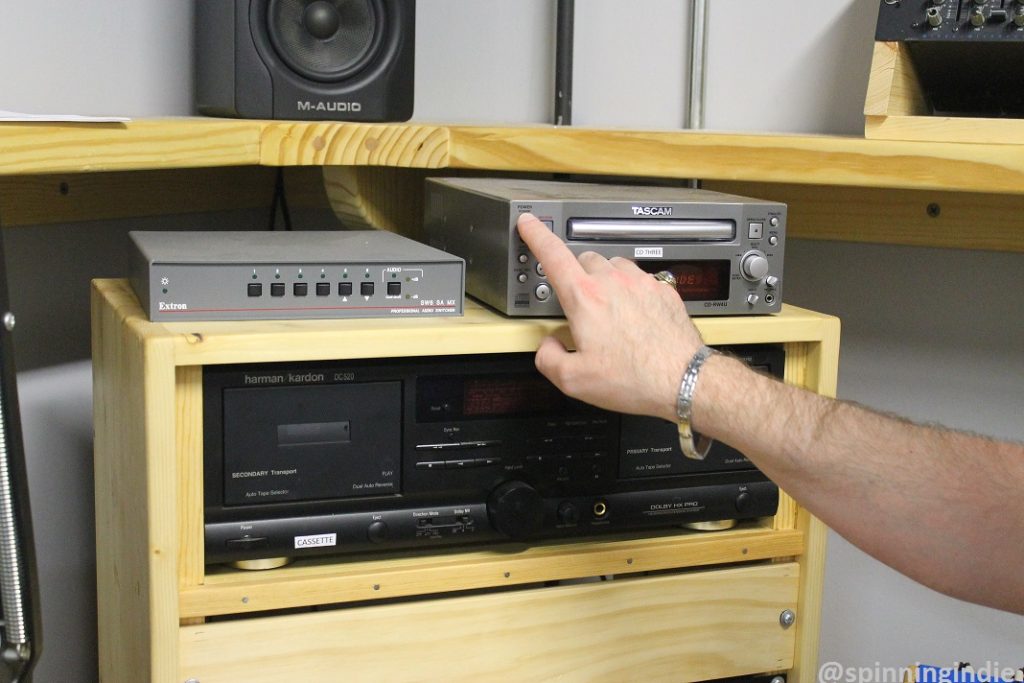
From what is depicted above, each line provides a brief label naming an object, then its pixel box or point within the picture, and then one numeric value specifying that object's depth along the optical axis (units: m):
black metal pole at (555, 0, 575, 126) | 1.37
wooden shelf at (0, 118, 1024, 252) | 0.89
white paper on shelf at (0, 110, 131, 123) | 0.76
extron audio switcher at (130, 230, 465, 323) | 0.82
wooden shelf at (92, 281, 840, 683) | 0.81
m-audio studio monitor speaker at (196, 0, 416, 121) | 1.08
